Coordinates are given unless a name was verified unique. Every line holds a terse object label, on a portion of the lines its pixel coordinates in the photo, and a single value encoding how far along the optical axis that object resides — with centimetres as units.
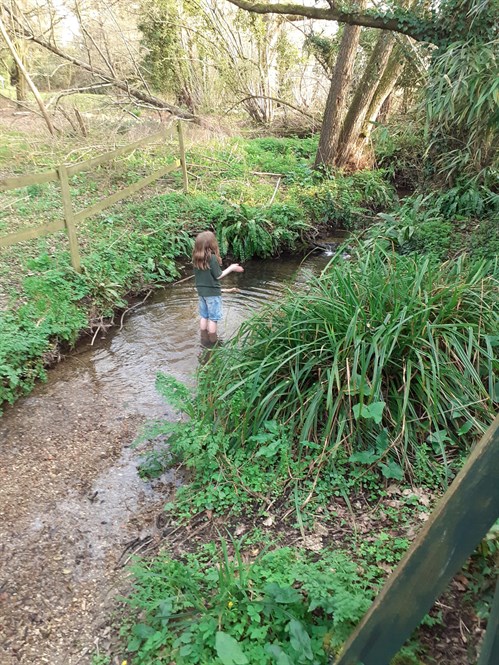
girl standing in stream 498
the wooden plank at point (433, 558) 103
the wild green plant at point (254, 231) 822
